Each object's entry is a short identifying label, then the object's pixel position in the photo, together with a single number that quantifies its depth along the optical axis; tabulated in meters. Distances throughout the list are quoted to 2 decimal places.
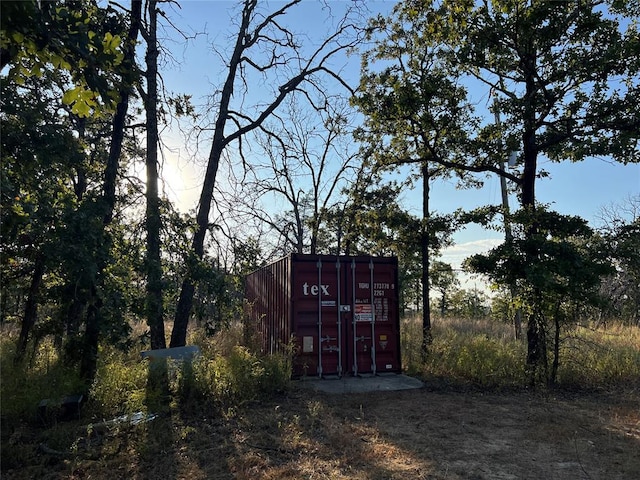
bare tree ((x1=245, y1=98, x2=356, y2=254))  15.53
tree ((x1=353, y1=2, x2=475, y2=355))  9.56
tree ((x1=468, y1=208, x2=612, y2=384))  7.82
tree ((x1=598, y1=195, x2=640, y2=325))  8.02
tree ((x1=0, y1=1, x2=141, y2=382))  3.08
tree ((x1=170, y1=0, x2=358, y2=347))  12.27
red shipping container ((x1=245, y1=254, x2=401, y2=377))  9.02
